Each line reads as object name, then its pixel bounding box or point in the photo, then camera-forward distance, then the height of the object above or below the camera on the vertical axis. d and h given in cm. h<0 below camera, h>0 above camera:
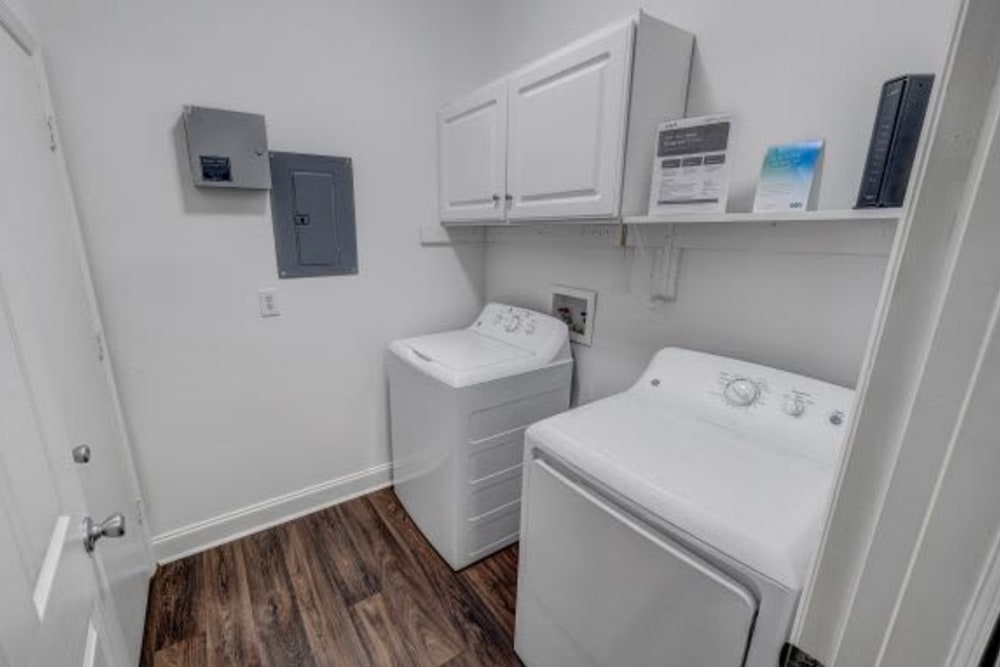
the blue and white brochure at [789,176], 109 +16
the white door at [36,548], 49 -43
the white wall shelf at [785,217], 93 +5
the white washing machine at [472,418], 169 -76
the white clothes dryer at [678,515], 81 -56
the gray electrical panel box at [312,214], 182 +5
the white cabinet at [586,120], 130 +37
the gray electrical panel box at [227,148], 157 +27
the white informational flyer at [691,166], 120 +20
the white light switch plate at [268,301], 186 -32
